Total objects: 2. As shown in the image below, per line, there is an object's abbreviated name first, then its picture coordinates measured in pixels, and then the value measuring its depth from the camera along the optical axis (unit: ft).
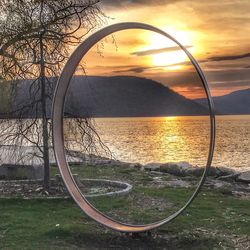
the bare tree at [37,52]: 26.29
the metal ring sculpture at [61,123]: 15.82
